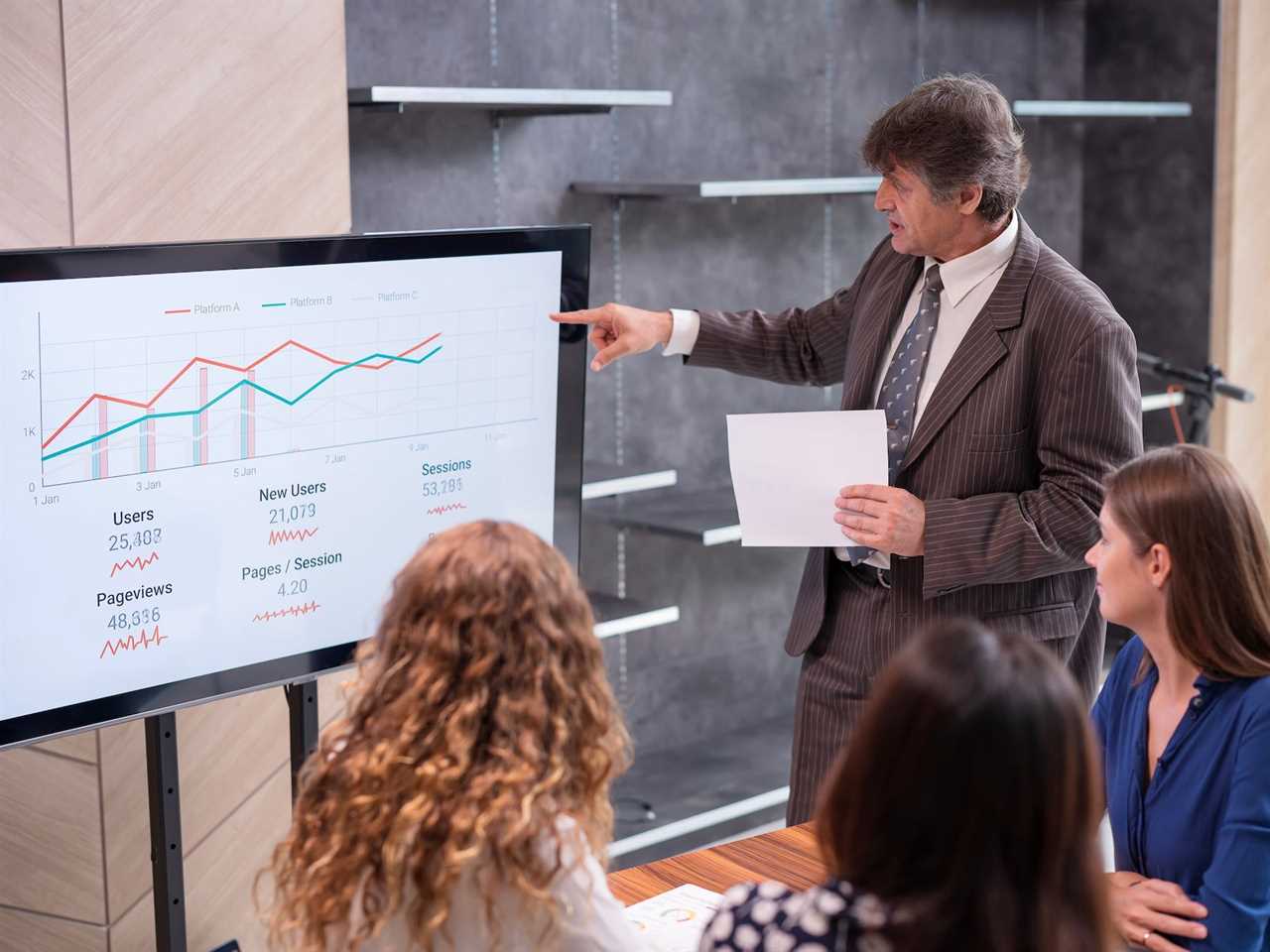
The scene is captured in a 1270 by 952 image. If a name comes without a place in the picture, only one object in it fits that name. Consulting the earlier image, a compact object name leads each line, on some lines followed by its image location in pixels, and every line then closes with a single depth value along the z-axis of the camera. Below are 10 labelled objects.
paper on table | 1.62
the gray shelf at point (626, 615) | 3.07
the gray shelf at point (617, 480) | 3.03
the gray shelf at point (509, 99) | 2.64
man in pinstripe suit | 2.16
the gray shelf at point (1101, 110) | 3.72
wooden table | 1.78
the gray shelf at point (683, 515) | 3.23
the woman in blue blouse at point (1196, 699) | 1.56
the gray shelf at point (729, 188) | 3.15
